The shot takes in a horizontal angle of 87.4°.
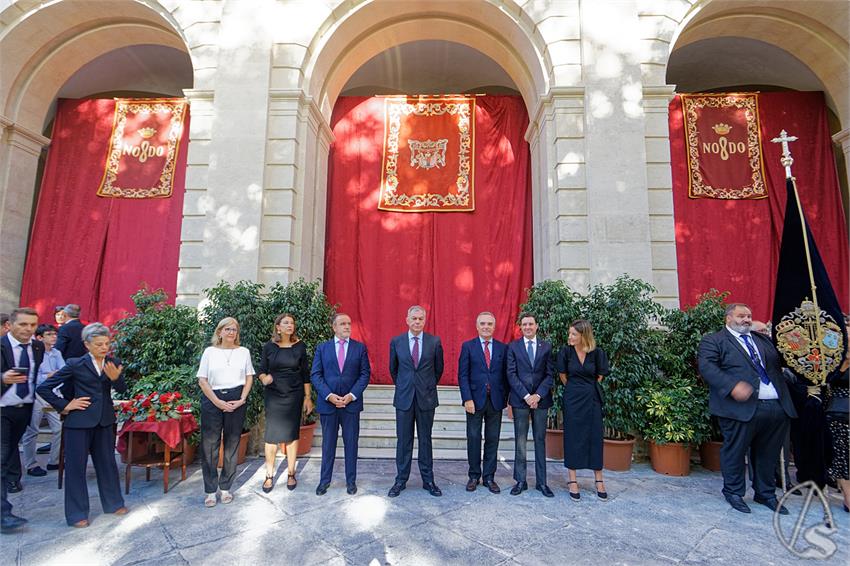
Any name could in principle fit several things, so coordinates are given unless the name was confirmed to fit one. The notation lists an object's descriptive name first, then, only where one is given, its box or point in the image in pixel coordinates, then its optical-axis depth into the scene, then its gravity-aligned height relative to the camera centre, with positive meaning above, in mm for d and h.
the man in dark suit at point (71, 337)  5355 -43
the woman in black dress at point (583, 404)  4102 -557
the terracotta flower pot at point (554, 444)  5480 -1231
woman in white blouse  3912 -560
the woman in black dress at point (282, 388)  4324 -486
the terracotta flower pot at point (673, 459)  4922 -1241
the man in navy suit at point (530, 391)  4211 -452
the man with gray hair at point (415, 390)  4223 -470
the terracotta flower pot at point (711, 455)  5066 -1235
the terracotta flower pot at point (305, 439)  5441 -1229
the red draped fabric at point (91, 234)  7727 +1774
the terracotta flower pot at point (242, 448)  5160 -1289
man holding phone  3637 -407
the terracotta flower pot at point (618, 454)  5043 -1229
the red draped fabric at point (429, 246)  7680 +1663
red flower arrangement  4375 -720
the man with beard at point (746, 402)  3979 -490
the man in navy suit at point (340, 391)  4230 -500
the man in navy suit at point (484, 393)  4324 -496
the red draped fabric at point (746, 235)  7273 +1867
